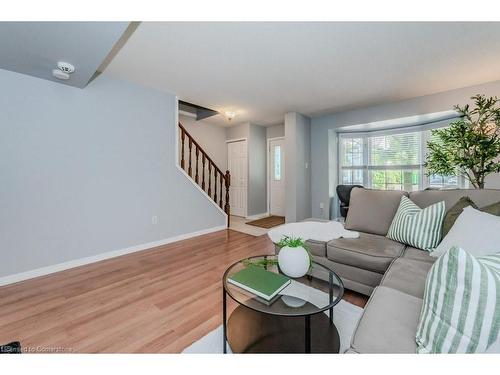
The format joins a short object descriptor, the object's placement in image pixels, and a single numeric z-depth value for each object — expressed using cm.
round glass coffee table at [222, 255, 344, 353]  115
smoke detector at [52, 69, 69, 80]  225
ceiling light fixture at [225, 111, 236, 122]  439
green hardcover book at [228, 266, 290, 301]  121
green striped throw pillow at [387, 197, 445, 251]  180
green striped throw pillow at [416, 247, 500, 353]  67
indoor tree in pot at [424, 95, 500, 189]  246
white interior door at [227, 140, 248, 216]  564
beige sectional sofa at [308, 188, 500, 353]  90
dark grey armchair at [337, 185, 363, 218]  408
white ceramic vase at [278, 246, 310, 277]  133
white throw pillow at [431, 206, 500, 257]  128
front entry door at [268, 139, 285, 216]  571
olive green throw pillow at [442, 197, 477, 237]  170
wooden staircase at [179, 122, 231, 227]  401
